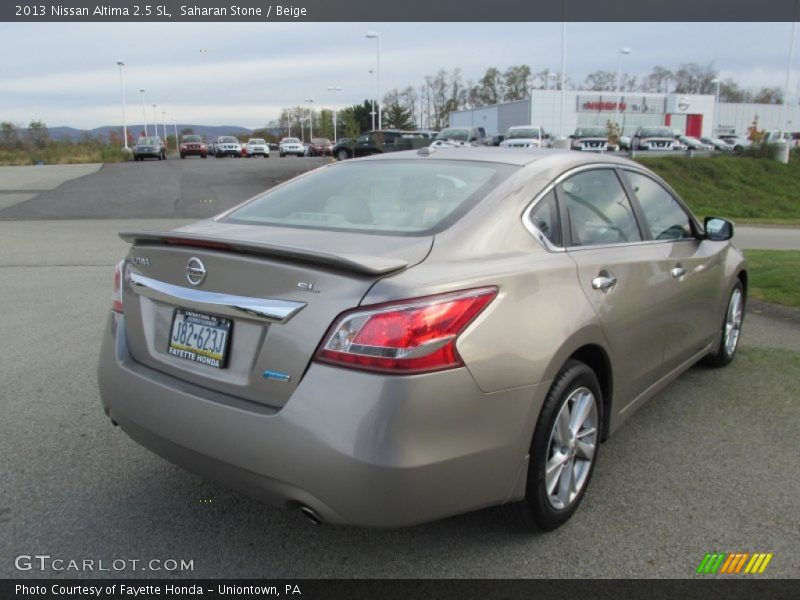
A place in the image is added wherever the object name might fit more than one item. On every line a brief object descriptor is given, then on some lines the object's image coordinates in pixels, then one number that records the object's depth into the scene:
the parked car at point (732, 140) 63.60
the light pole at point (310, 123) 106.11
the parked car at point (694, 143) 50.38
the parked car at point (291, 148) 51.52
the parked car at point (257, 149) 50.75
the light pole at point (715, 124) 87.04
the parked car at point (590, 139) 42.12
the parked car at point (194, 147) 50.75
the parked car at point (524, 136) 35.63
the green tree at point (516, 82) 105.00
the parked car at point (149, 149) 43.91
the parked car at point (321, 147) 46.97
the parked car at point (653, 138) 46.44
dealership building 70.75
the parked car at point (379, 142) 35.69
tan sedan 2.25
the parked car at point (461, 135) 34.09
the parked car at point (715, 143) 52.50
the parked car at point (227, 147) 52.25
